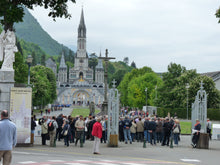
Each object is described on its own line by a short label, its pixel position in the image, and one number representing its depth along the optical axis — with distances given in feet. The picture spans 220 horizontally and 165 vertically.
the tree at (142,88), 281.54
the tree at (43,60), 631.89
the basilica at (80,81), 535.60
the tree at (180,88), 195.72
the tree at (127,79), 337.72
